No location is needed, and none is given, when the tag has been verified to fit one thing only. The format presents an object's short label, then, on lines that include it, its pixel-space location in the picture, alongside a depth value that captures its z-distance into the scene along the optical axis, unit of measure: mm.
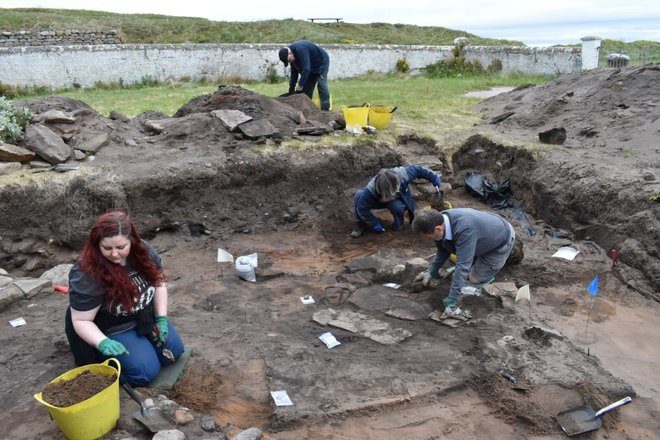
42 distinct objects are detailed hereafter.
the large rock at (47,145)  6715
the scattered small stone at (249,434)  2895
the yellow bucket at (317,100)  10815
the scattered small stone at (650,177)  6083
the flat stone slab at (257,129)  7855
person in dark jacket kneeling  6262
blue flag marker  4459
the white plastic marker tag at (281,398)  3501
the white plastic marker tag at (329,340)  4301
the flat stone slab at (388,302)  4820
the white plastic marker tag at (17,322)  4438
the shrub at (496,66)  18594
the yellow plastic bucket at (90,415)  2727
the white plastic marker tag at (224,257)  5734
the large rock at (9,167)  6406
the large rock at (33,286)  4934
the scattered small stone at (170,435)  2811
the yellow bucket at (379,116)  8734
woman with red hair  3154
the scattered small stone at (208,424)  3002
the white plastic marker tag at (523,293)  4855
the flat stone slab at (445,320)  4532
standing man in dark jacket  9320
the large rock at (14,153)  6539
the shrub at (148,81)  17203
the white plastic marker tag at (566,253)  5801
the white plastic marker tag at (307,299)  5198
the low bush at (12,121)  6875
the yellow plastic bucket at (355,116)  8336
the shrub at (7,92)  14283
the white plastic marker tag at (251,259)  5883
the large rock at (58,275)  5293
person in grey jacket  4434
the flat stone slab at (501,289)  4859
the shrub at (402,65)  20391
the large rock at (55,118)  7422
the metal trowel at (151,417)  2939
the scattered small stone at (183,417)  3029
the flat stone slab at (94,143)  7149
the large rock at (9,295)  4714
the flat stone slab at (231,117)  8000
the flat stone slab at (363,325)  4414
